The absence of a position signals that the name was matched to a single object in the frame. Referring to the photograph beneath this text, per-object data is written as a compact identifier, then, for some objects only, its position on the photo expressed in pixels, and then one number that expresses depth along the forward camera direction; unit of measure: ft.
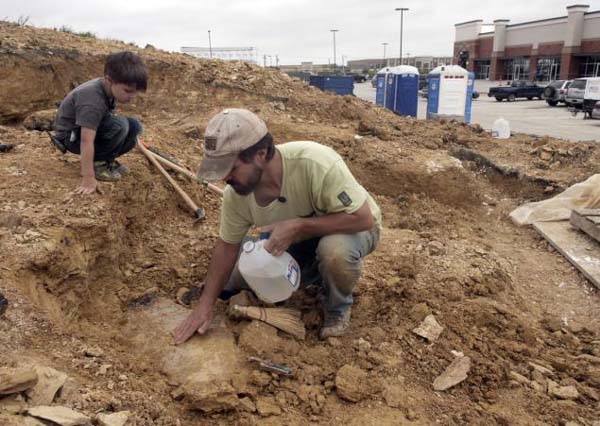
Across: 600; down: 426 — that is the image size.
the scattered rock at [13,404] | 5.20
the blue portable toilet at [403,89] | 40.60
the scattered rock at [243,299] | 9.48
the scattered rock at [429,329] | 9.18
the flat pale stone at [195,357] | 7.27
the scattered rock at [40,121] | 18.08
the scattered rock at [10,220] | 9.52
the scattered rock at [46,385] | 5.55
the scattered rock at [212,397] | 7.14
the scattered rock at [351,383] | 7.59
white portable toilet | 37.58
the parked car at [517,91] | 94.73
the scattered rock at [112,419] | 5.49
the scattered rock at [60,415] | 5.13
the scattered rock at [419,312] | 9.82
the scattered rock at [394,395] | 7.58
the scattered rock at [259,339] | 8.43
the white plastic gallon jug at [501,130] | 30.19
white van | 59.77
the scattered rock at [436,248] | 13.09
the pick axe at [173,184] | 13.99
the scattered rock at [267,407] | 7.22
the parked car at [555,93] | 79.15
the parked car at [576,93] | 70.03
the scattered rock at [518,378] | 8.21
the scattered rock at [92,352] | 7.13
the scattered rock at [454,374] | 8.02
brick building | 115.85
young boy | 11.10
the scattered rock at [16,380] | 5.32
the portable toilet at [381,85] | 42.66
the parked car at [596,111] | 53.47
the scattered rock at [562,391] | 7.95
